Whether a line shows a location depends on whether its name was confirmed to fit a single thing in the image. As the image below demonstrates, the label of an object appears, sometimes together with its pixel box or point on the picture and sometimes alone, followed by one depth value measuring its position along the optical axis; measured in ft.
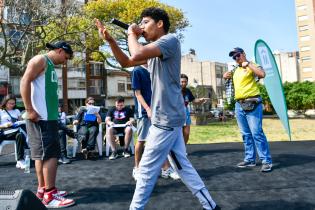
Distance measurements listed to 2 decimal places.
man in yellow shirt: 14.60
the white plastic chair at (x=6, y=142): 19.47
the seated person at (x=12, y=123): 18.25
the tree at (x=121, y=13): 69.87
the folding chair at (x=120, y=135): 20.84
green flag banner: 20.42
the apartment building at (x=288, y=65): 202.59
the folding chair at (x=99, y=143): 21.39
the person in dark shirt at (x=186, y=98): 17.38
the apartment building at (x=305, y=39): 180.34
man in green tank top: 10.36
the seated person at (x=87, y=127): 20.44
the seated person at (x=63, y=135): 18.96
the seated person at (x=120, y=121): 20.62
